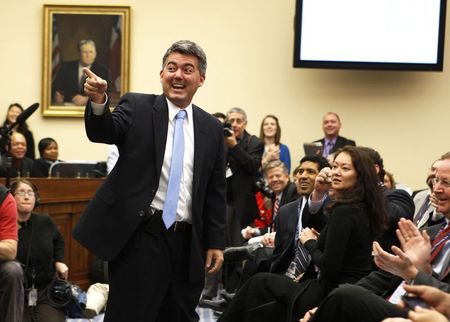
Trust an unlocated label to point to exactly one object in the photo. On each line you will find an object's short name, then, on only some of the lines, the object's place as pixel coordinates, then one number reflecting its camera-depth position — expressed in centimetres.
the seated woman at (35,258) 605
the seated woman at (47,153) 934
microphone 568
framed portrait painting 1076
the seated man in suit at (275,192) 662
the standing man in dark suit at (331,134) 970
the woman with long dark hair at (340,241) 454
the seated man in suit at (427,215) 531
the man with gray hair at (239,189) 797
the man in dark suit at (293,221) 544
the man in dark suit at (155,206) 373
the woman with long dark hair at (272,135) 972
